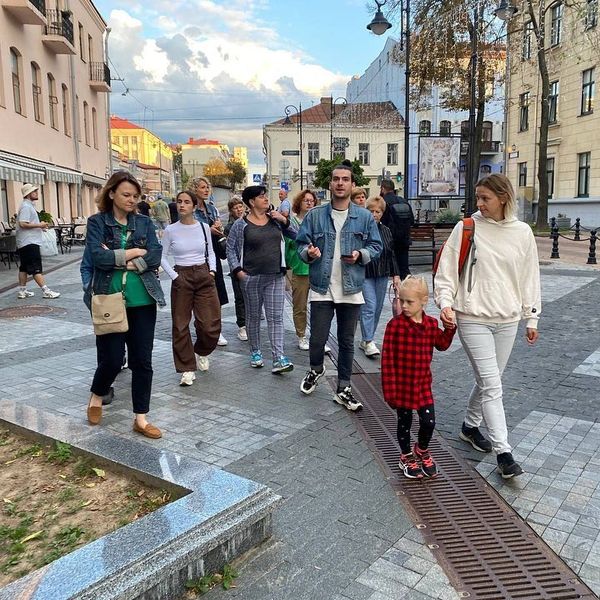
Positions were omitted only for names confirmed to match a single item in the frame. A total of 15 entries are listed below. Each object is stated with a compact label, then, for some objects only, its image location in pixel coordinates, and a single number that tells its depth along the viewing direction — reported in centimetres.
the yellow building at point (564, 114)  2723
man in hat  988
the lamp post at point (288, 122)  5460
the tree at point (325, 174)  4368
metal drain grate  264
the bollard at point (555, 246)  1582
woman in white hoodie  362
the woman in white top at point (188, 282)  550
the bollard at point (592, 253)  1462
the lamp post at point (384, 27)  1491
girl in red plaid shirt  349
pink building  1880
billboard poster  1598
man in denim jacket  480
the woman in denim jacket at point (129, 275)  399
